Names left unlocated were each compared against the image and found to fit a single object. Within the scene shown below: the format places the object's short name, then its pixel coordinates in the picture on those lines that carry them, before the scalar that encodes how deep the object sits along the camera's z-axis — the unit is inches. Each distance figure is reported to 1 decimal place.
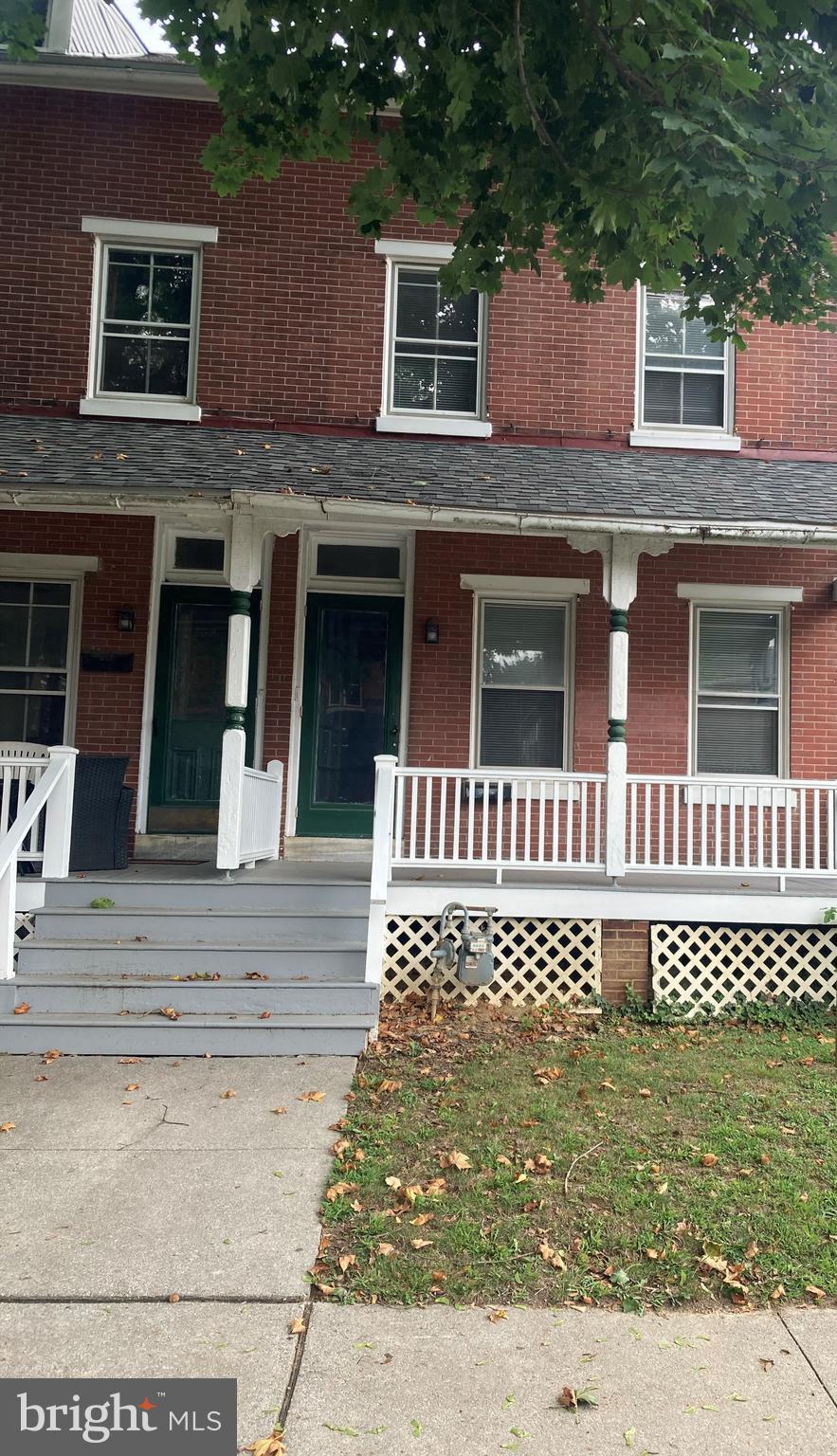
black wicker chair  299.4
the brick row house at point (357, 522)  341.4
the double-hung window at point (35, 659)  350.0
